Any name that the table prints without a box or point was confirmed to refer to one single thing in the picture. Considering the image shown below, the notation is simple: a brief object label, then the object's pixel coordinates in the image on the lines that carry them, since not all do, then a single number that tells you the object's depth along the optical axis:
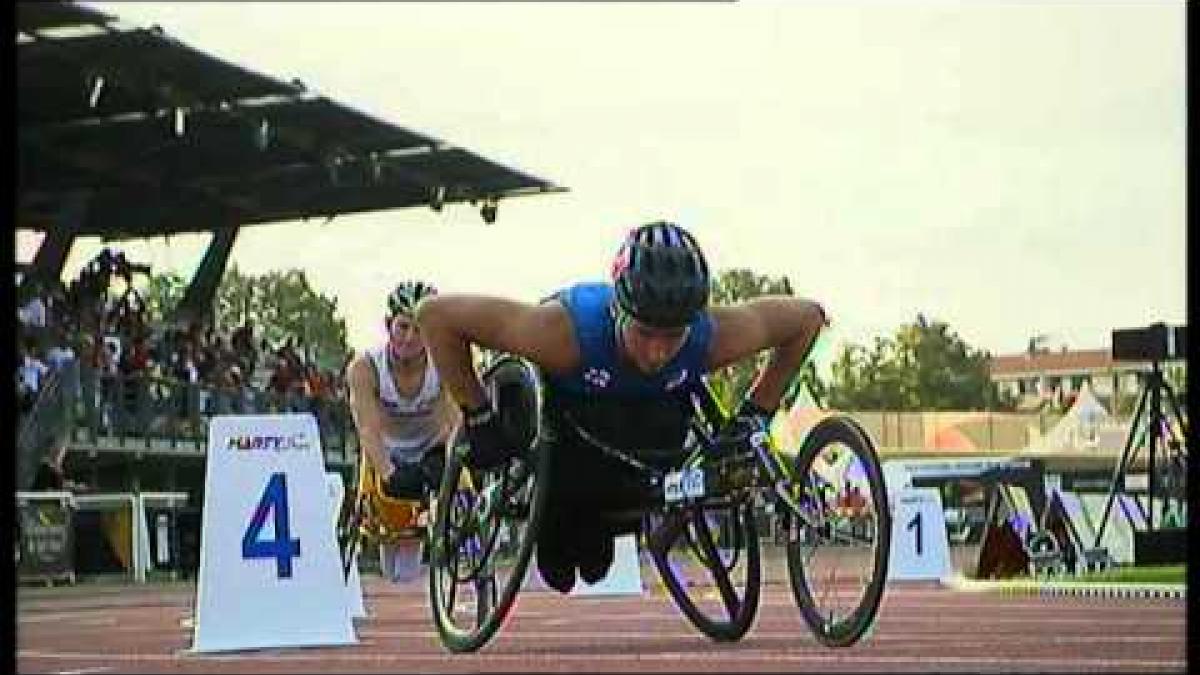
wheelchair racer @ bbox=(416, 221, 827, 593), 11.73
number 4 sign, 14.06
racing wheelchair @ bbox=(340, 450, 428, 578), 17.83
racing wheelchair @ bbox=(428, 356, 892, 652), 11.57
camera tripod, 32.84
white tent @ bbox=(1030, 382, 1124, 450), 51.12
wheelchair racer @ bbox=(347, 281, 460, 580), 16.77
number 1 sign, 30.00
